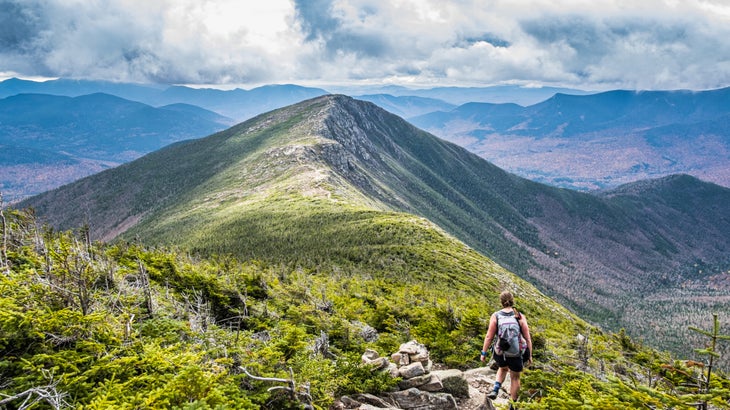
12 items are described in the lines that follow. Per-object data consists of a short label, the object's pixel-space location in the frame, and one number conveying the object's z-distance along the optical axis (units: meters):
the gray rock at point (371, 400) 15.98
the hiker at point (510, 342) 16.08
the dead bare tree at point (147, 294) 15.06
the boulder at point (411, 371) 18.28
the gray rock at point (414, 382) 17.69
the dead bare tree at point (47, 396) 7.80
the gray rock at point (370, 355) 19.47
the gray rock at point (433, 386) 17.50
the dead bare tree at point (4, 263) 13.77
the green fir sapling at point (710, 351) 9.12
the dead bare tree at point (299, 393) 10.94
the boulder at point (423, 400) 16.47
